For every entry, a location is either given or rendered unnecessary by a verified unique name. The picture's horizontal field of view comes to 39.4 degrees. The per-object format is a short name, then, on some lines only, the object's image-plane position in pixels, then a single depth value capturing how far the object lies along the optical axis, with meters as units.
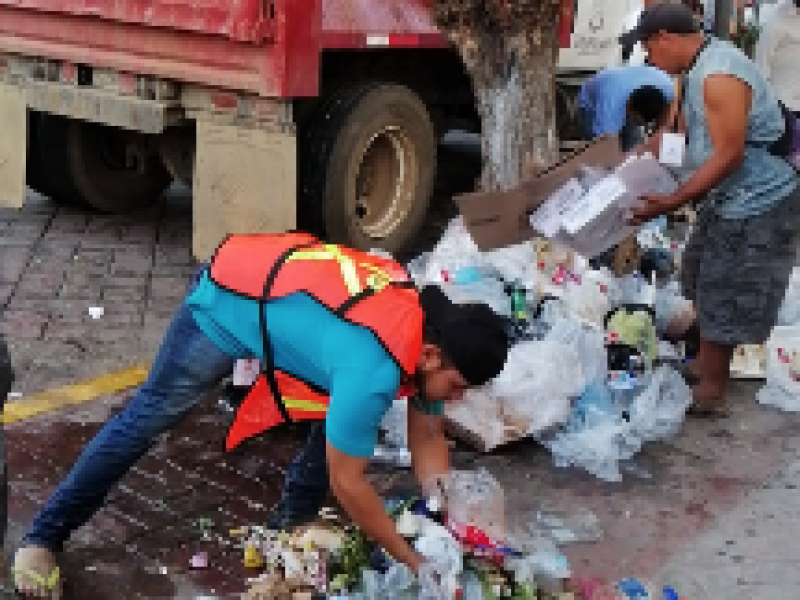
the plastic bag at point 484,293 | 4.45
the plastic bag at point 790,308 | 5.07
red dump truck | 5.13
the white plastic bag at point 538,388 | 3.94
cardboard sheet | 3.97
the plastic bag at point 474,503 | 2.86
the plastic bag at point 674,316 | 4.89
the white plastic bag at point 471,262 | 4.77
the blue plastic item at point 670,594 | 3.04
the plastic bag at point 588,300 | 4.55
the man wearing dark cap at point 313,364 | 2.40
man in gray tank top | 3.85
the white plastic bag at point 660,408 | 3.98
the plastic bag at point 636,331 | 4.42
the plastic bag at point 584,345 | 4.11
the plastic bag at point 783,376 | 4.48
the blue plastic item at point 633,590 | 2.99
